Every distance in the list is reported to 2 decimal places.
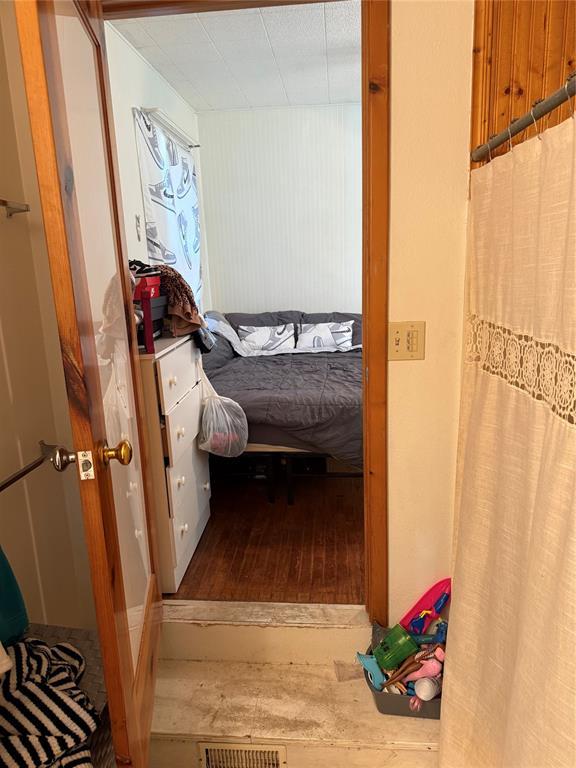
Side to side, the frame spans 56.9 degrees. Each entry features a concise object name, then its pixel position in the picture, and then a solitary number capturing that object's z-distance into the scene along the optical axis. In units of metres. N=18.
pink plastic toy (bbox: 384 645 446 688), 1.55
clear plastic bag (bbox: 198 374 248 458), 2.51
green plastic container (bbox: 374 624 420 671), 1.60
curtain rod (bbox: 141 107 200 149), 3.23
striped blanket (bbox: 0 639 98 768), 1.00
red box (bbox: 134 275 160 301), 1.92
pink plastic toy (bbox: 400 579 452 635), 1.68
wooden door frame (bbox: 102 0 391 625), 1.41
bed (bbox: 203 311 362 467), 2.75
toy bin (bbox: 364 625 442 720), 1.54
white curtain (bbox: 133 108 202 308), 3.17
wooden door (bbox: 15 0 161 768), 0.85
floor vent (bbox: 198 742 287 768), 1.54
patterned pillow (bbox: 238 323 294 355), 4.20
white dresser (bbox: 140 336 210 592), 1.95
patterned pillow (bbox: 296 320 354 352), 4.14
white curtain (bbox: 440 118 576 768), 0.87
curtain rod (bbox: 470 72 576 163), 0.87
